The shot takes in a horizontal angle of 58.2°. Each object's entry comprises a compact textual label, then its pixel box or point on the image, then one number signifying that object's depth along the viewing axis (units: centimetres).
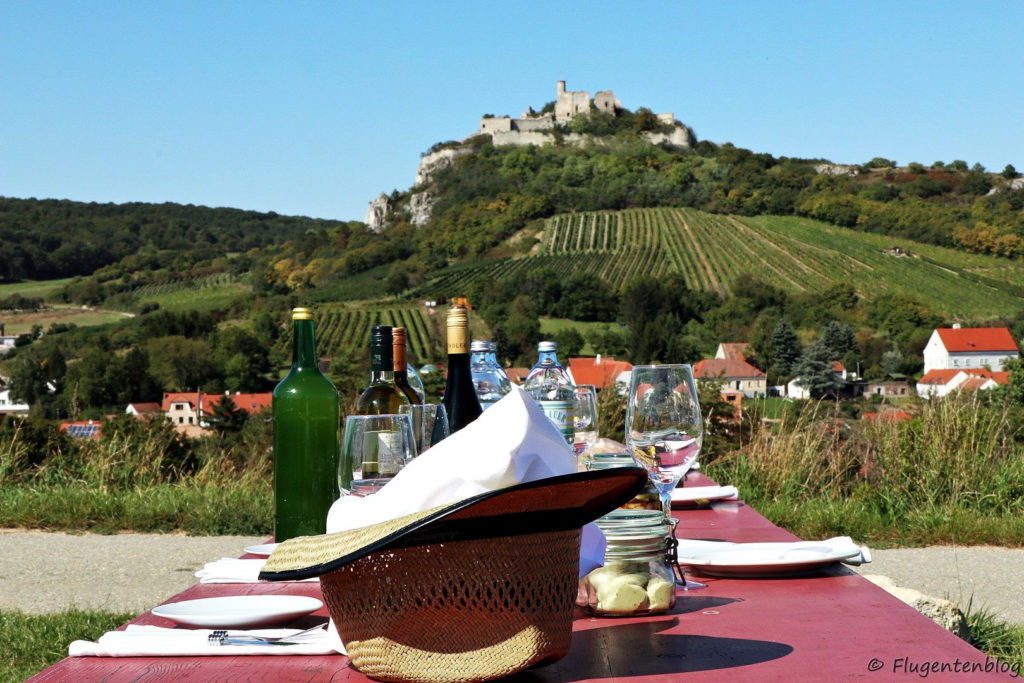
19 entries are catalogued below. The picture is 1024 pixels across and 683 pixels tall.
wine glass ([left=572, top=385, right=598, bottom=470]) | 203
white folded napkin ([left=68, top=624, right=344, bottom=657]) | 108
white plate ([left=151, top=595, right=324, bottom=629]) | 124
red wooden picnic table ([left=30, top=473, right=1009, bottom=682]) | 96
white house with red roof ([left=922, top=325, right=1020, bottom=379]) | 4641
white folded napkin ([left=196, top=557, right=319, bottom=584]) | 160
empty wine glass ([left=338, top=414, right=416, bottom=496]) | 133
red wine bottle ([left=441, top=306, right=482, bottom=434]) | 170
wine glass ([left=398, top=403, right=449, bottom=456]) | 152
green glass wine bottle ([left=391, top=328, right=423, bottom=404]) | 198
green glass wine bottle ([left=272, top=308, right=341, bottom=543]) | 186
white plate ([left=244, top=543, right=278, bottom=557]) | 178
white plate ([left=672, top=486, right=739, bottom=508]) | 253
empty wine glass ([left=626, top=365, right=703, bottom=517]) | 150
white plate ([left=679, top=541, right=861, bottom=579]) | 148
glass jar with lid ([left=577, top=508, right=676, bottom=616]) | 122
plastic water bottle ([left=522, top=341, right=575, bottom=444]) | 193
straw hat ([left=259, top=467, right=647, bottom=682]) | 87
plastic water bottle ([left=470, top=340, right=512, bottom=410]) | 214
